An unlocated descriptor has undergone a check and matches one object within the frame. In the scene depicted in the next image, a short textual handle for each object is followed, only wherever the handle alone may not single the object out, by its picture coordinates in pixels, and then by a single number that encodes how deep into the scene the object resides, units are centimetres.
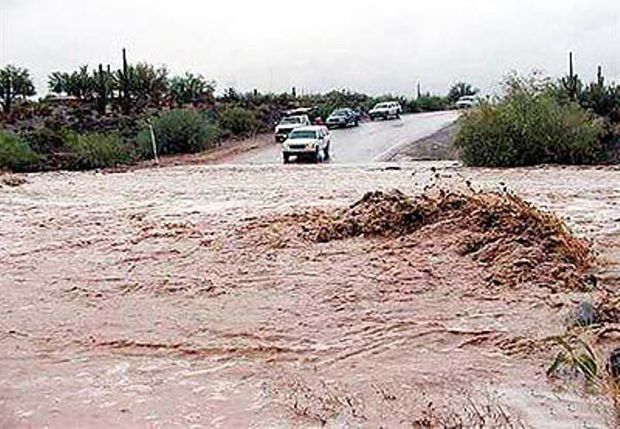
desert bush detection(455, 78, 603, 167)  3375
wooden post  4394
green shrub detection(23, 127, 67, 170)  4103
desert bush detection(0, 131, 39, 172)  3916
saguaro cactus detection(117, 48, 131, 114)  5941
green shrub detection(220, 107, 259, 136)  5881
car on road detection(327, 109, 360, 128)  6341
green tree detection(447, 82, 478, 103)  9712
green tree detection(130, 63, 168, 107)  6347
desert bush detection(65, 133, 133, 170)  4075
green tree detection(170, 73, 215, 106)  6819
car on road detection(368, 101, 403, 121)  7225
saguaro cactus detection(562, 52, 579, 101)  4625
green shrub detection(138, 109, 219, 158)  4734
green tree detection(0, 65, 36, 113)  6047
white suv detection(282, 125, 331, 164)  4138
